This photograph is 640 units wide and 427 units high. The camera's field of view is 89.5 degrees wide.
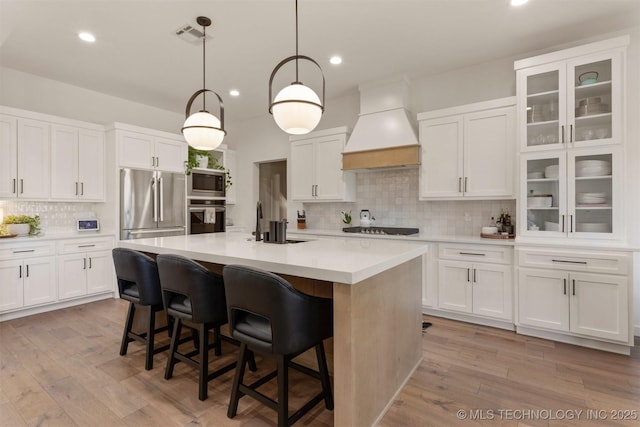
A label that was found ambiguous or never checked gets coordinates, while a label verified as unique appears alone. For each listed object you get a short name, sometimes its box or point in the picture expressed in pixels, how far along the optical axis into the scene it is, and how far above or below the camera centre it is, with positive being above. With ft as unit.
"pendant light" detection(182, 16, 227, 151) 8.63 +2.20
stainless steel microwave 16.89 +1.55
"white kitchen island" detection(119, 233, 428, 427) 5.27 -1.69
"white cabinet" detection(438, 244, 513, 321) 10.39 -2.33
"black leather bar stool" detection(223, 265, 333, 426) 5.13 -1.95
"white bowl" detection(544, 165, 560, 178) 9.89 +1.24
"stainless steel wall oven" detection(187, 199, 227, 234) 16.85 -0.26
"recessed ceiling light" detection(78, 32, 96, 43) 10.04 +5.51
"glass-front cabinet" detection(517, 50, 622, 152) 9.13 +3.27
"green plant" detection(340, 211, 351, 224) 15.56 -0.28
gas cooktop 13.19 -0.81
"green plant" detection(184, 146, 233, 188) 16.58 +2.65
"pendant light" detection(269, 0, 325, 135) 6.75 +2.21
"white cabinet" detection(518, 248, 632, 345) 8.61 -2.33
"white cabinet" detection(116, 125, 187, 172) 14.25 +2.87
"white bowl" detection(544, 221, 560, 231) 9.81 -0.45
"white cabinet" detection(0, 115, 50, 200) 11.71 +2.00
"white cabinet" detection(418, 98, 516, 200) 11.02 +2.19
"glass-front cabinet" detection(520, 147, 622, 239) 9.13 +0.54
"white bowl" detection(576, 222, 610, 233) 9.22 -0.46
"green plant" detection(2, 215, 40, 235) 12.24 -0.37
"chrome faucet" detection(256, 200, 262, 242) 9.07 -0.53
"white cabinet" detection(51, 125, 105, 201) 13.04 +2.01
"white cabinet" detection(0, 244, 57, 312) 11.30 -2.39
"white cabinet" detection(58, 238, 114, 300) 12.75 -2.33
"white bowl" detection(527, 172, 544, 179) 10.18 +1.15
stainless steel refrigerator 14.19 +0.35
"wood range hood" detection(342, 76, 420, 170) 12.84 +3.31
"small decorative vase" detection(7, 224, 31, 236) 12.07 -0.67
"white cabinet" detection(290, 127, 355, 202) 14.99 +2.07
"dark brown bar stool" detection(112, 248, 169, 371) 7.60 -1.76
